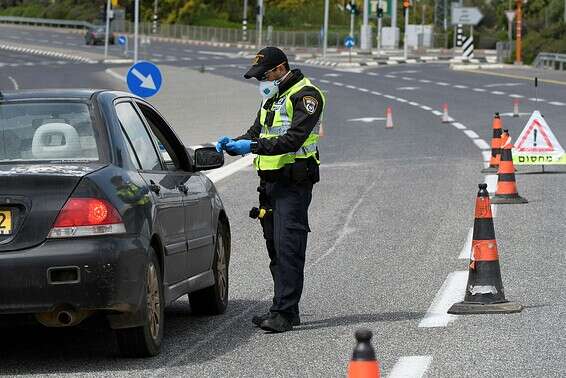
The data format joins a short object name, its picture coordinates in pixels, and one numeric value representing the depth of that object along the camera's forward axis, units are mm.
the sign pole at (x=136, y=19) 37456
